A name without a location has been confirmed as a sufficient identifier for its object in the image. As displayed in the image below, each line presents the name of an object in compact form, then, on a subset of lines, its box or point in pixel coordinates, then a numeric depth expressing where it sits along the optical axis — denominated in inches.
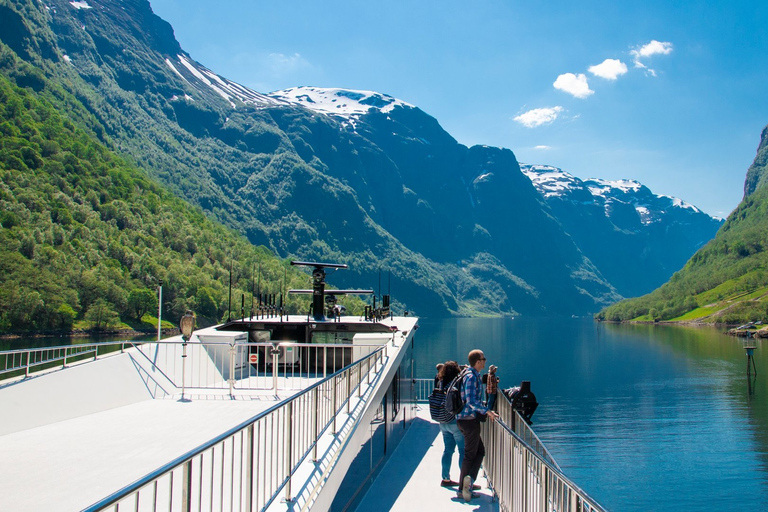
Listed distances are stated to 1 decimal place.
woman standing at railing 338.3
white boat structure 236.2
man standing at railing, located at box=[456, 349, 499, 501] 309.9
